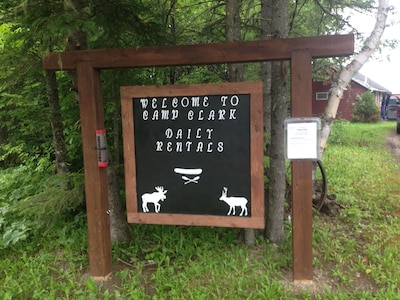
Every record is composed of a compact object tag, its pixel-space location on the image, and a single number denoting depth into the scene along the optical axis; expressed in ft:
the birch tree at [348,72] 16.62
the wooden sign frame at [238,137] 10.18
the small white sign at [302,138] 9.72
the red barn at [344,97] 74.67
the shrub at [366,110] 77.87
